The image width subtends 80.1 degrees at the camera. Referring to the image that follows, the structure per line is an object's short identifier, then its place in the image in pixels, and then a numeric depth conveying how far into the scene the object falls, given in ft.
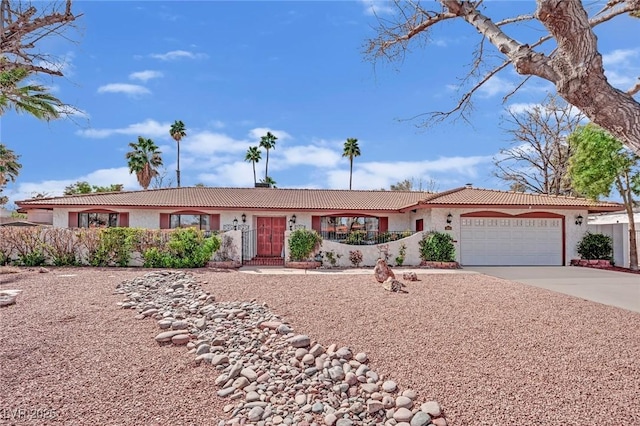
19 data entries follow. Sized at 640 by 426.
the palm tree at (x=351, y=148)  122.21
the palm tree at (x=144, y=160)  106.73
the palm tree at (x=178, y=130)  127.41
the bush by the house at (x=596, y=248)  57.06
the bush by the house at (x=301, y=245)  51.49
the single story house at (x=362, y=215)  56.54
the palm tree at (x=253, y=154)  130.11
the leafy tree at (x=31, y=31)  20.68
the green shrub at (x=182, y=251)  48.39
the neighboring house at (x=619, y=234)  58.06
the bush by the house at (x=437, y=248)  53.36
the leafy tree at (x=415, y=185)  145.10
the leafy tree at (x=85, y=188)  112.65
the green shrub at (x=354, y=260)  52.54
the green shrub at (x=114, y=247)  48.98
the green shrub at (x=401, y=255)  53.36
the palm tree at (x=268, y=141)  128.67
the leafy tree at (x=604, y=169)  53.88
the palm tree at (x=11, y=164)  100.32
